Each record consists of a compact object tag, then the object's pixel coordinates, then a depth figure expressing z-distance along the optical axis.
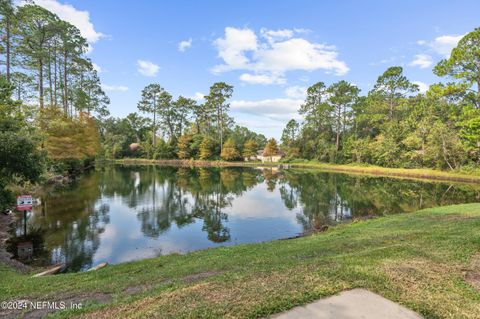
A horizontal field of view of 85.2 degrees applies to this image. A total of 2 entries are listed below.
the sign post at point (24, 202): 9.94
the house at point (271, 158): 60.82
